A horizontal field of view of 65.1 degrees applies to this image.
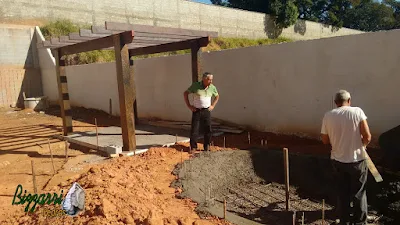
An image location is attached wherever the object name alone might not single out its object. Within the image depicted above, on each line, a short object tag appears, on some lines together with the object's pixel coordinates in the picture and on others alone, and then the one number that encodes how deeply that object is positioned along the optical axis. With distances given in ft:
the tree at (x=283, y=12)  85.30
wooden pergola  18.82
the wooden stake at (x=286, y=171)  12.04
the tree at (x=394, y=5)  143.10
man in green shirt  18.26
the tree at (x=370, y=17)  123.73
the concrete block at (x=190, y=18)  69.41
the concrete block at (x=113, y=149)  19.26
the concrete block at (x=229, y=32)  75.72
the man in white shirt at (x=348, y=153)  10.80
